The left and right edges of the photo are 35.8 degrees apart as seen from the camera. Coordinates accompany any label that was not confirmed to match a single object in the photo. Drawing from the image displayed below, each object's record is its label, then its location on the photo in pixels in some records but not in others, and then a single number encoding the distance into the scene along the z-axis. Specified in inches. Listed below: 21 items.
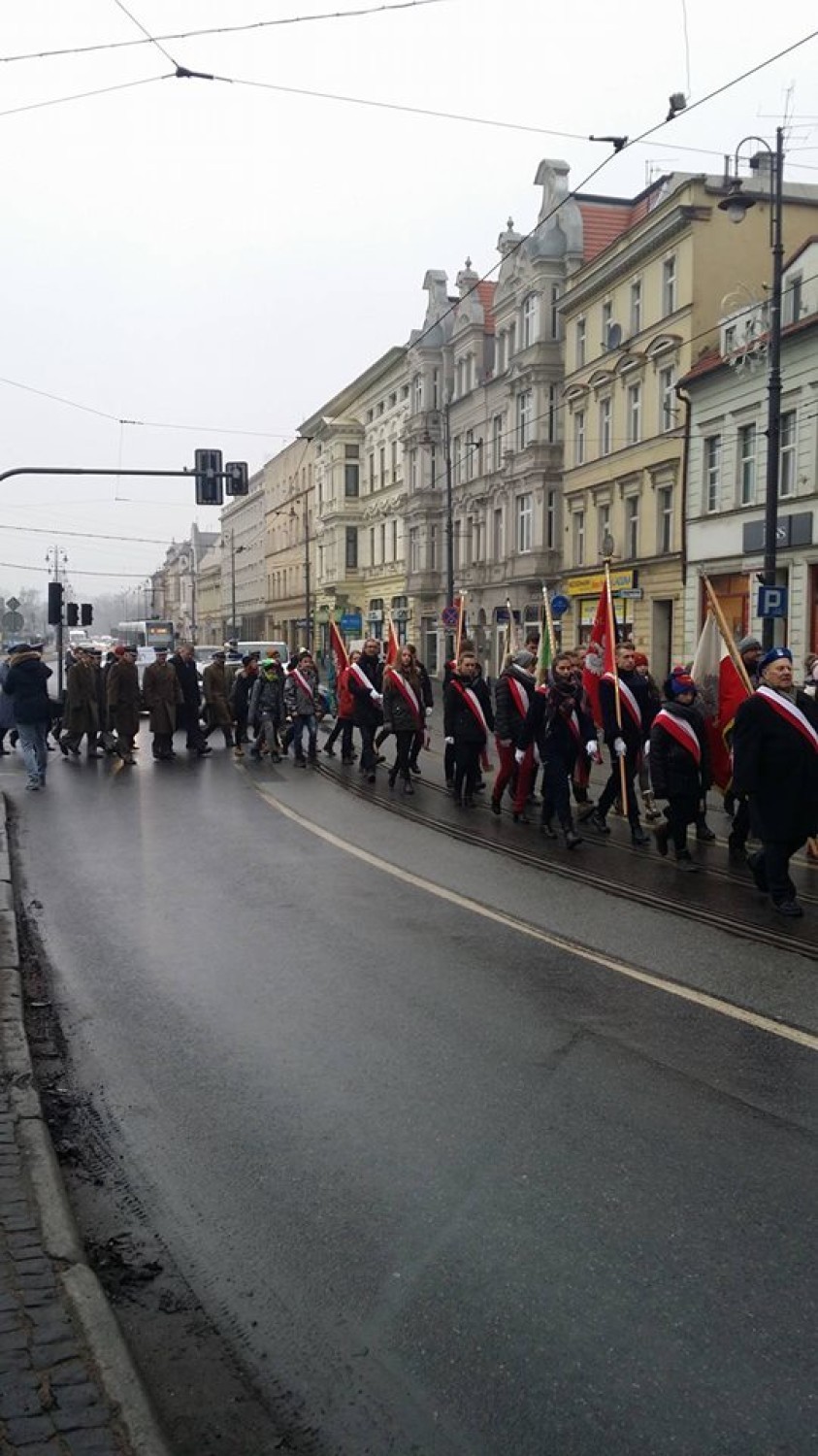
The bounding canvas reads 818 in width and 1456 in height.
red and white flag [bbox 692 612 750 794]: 469.4
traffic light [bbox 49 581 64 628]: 1099.3
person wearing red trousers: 521.7
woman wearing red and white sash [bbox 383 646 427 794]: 616.4
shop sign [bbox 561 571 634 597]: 1491.1
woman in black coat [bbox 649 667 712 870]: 415.2
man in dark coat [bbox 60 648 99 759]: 795.4
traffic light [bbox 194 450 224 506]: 1035.9
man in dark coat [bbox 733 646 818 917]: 344.5
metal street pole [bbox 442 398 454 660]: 1578.5
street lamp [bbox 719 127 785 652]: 774.5
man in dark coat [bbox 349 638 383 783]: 672.4
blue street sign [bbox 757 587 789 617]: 782.5
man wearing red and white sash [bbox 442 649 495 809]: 564.4
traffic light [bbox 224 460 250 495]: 1078.4
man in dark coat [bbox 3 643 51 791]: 602.5
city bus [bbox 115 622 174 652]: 2915.8
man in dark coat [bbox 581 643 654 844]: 499.2
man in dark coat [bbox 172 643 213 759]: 847.1
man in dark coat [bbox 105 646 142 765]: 773.9
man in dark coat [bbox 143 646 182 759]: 813.9
